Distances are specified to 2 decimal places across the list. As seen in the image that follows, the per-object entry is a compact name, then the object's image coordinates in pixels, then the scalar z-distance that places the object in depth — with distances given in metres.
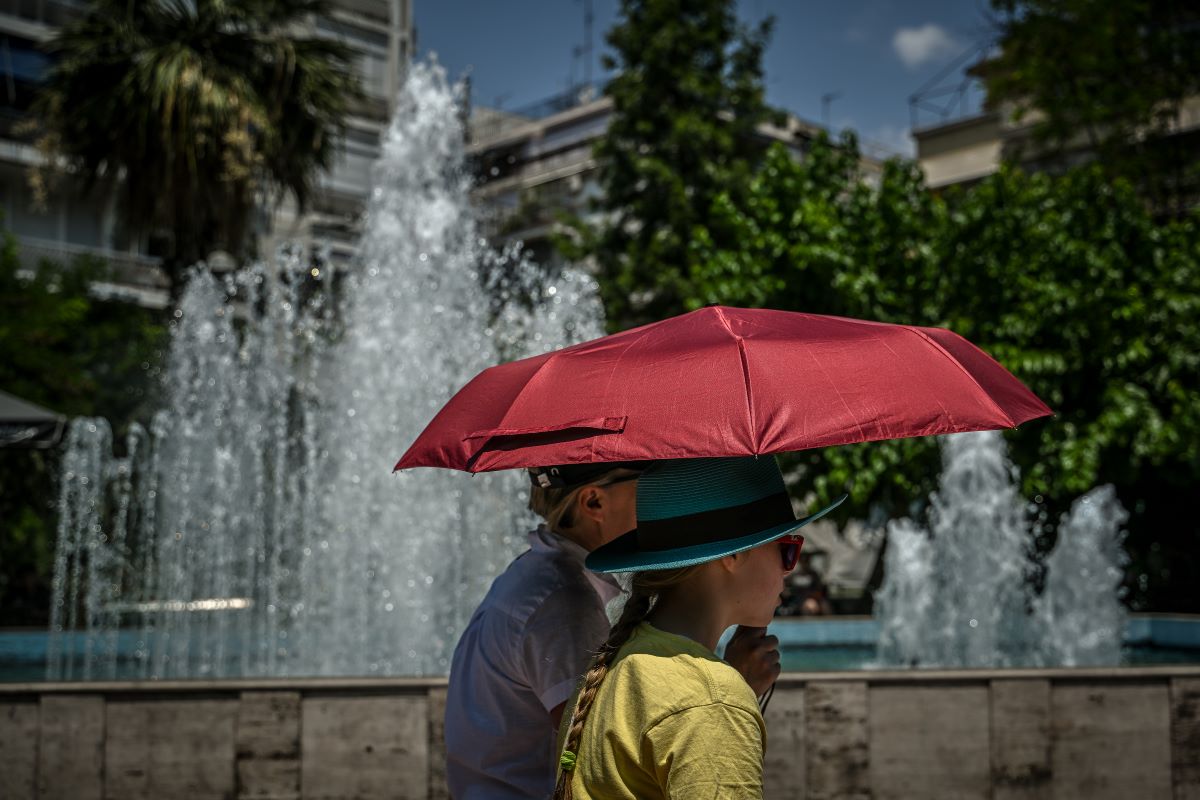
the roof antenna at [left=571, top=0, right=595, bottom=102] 39.09
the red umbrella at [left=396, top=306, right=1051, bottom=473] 1.98
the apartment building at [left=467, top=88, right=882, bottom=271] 35.16
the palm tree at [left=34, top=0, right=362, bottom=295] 14.94
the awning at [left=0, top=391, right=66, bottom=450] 9.26
